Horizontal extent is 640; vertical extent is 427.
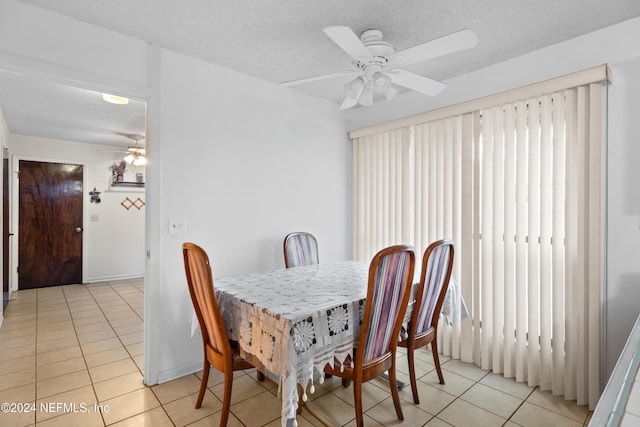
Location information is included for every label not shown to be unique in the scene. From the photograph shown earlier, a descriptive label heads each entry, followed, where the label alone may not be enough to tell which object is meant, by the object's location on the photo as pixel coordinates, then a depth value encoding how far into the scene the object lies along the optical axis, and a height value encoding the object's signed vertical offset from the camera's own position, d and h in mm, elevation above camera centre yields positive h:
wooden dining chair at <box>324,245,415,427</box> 1614 -558
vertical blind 2105 -58
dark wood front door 4898 -155
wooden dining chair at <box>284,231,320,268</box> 2900 -326
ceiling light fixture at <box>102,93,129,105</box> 3176 +1154
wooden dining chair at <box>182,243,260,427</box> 1654 -611
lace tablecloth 1466 -546
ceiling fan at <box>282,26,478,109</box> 1584 +859
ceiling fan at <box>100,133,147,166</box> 4691 +913
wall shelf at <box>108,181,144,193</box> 5625 +505
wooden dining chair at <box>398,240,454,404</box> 2020 -549
